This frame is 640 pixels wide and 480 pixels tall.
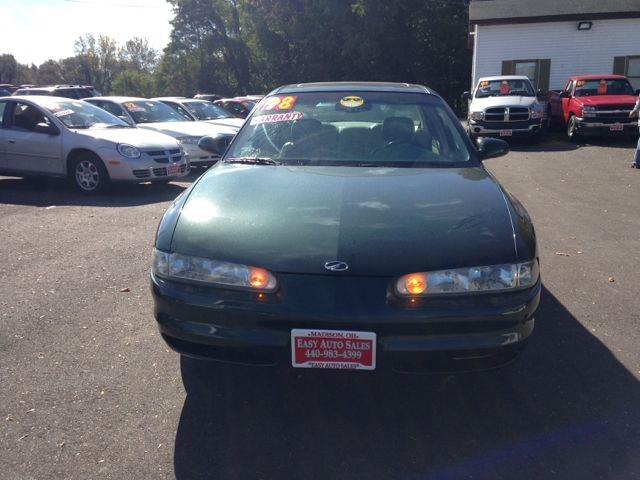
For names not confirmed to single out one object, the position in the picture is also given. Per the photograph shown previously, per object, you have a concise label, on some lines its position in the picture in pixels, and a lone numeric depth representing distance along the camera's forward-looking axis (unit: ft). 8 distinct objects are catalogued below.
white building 70.03
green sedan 8.87
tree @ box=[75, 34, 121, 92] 208.64
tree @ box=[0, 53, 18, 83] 208.61
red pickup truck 49.06
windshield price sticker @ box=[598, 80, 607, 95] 52.80
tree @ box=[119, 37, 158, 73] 237.86
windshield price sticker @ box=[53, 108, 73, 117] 31.68
